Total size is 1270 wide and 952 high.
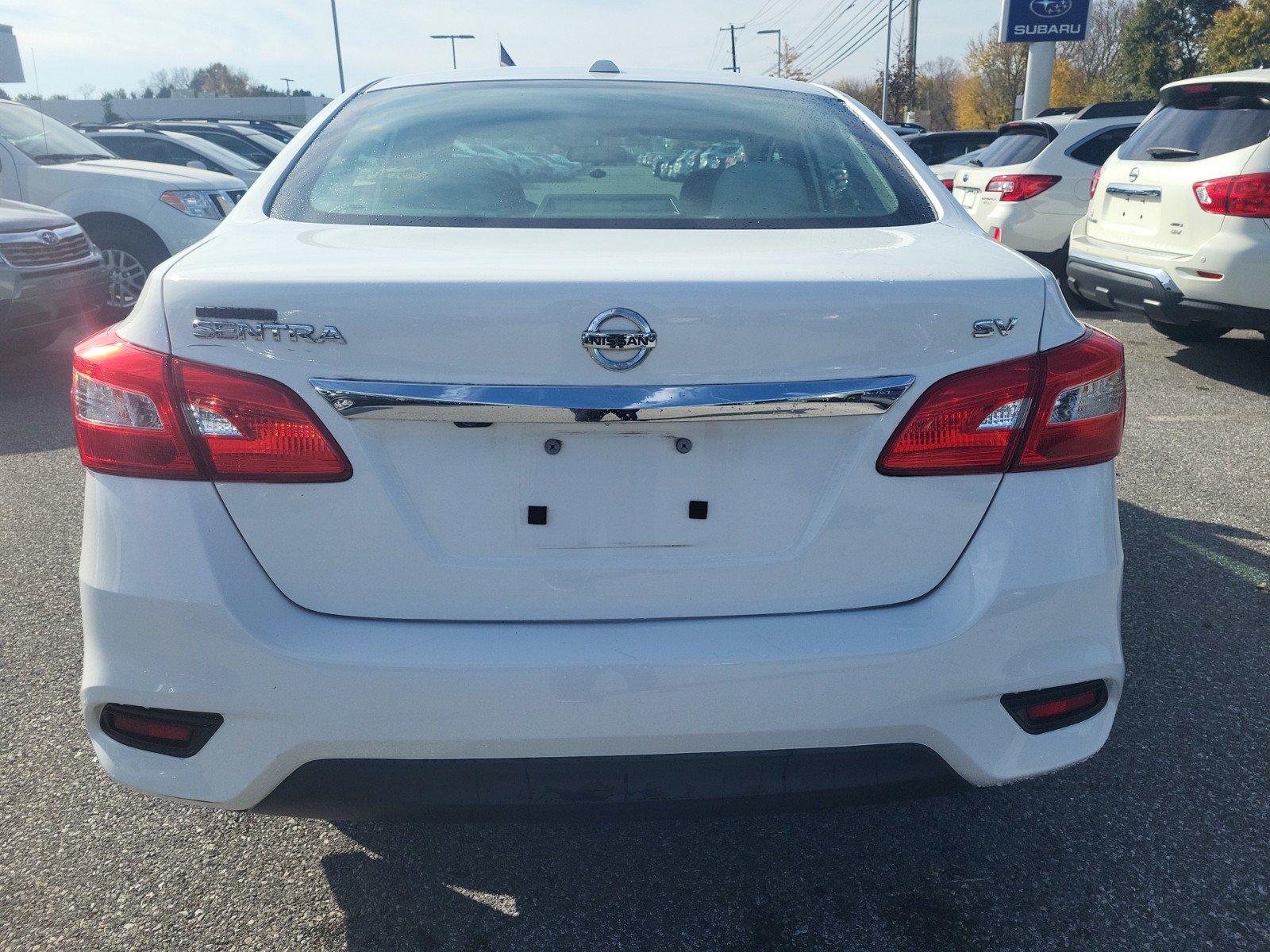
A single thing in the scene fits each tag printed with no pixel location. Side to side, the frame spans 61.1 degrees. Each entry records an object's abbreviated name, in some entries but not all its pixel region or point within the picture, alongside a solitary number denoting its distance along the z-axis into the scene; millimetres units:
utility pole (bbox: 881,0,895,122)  48562
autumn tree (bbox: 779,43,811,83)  67500
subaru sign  20578
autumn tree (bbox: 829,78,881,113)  61831
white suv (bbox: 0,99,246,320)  8406
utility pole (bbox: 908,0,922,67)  36375
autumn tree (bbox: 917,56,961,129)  78062
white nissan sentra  1607
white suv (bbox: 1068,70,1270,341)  5781
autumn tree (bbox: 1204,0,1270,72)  33031
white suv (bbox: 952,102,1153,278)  9539
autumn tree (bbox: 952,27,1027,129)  52344
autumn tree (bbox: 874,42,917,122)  46531
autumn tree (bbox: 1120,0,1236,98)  40812
